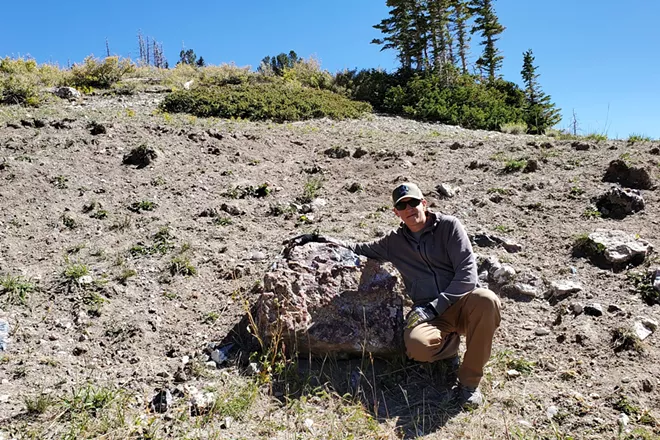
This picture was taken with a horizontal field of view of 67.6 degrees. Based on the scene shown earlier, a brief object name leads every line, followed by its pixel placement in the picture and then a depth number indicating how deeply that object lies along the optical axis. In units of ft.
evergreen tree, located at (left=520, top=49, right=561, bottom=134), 58.08
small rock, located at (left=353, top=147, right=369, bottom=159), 30.12
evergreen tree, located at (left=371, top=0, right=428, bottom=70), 77.82
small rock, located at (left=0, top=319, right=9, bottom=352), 13.19
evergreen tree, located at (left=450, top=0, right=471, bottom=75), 94.48
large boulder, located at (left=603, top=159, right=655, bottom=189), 22.07
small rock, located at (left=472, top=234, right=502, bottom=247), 18.69
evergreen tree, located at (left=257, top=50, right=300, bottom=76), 68.49
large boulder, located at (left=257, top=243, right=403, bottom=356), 13.50
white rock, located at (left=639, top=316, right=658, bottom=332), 13.79
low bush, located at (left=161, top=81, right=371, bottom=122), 41.50
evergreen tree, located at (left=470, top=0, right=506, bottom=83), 96.99
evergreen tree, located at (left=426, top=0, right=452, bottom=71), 76.79
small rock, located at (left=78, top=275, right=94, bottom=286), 15.98
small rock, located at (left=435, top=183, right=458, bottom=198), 23.54
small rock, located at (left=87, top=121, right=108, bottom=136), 28.66
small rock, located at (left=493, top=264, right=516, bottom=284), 16.57
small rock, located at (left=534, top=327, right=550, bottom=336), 14.56
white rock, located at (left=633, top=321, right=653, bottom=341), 13.51
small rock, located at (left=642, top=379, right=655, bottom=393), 11.89
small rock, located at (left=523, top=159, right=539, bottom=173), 25.36
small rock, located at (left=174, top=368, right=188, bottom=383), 12.84
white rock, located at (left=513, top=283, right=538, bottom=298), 16.07
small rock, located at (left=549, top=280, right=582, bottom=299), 15.87
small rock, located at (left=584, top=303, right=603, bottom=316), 14.67
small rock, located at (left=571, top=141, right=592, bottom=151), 27.77
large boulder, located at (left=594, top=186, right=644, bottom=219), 20.07
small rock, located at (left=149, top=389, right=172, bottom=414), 11.51
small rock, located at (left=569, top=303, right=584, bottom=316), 14.97
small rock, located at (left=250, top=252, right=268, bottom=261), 18.28
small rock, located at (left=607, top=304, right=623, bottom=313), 14.66
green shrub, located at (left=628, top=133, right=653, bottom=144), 28.71
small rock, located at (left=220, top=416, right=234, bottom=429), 11.11
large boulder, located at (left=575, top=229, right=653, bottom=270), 16.58
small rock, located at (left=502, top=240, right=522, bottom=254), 18.44
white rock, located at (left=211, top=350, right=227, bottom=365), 13.65
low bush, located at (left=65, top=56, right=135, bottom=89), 52.31
